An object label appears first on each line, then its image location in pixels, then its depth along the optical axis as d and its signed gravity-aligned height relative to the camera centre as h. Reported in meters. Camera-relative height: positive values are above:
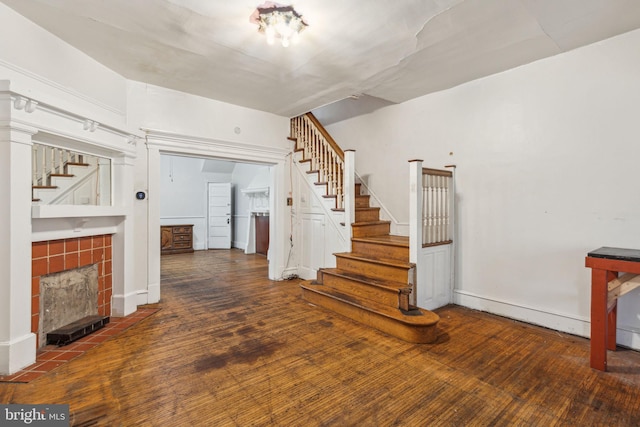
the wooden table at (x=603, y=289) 2.25 -0.60
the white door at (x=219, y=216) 9.11 -0.13
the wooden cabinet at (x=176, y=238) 8.08 -0.74
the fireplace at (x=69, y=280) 2.58 -0.66
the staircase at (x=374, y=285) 2.86 -0.85
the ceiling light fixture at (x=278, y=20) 2.26 +1.52
